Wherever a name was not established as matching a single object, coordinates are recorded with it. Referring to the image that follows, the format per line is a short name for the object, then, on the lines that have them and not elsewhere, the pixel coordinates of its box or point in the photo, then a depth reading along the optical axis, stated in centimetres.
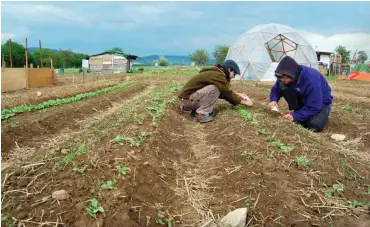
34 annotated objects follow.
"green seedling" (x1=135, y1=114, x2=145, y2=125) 559
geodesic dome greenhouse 2216
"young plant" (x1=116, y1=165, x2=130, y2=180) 351
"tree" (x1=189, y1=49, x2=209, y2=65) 7231
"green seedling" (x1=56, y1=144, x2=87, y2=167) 367
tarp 2448
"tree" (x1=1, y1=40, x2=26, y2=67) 5721
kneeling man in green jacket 681
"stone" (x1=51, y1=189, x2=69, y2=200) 298
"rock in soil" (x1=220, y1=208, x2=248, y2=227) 307
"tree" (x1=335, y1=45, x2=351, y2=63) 6067
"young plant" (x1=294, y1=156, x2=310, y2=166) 406
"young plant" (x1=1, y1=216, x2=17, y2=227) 266
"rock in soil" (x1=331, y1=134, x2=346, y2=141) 607
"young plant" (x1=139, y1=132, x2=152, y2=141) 467
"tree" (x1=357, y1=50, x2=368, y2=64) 6638
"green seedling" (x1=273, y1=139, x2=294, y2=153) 443
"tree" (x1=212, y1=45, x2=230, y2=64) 6284
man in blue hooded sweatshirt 597
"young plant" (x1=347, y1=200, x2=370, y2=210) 322
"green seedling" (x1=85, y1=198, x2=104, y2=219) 284
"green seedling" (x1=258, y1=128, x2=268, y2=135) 518
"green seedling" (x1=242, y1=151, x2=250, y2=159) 445
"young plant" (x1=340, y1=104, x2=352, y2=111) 841
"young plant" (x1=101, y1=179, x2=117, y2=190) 319
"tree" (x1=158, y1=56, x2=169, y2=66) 7606
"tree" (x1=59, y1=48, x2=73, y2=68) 7844
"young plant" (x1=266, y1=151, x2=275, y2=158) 429
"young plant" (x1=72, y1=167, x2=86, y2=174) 343
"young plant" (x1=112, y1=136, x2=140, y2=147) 431
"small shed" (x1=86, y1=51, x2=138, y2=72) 4694
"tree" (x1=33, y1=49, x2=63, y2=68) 7276
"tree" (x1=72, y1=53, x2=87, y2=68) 8212
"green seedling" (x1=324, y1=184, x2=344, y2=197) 351
